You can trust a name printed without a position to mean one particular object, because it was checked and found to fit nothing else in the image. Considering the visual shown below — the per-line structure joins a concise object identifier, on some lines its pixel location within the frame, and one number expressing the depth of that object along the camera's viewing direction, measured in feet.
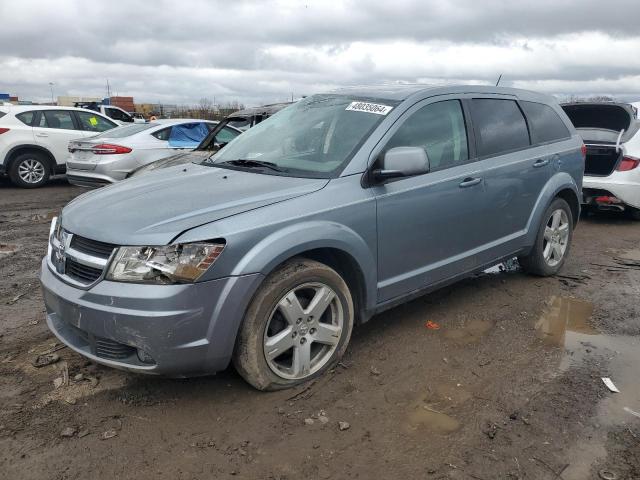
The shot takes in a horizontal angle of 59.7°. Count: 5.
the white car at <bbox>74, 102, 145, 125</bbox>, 65.17
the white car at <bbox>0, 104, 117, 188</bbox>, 35.50
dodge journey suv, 9.08
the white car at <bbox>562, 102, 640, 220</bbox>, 24.14
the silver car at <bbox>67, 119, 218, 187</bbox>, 30.07
